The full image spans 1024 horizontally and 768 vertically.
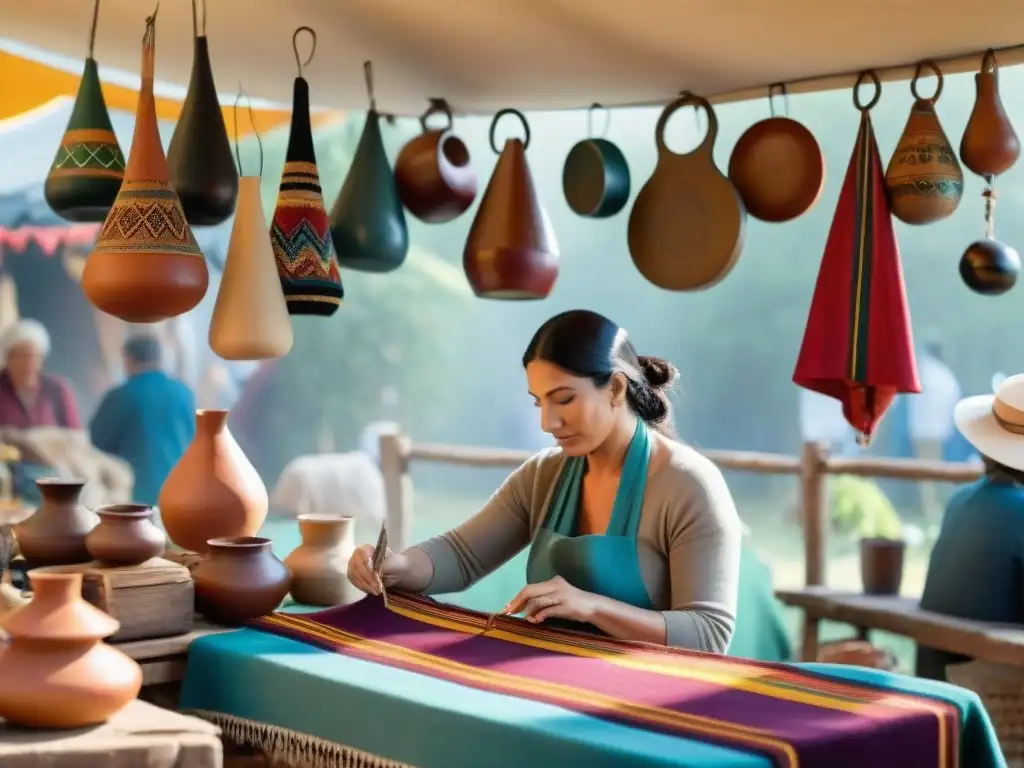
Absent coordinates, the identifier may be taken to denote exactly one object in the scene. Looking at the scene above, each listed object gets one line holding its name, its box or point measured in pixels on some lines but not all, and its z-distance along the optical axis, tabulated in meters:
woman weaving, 2.20
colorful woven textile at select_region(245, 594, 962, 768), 1.57
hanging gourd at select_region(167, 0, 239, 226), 2.47
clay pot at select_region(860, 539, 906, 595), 4.45
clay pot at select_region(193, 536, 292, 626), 2.30
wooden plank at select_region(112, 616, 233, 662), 2.14
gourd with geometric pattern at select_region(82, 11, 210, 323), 2.22
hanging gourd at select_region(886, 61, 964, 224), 2.73
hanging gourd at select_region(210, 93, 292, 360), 2.36
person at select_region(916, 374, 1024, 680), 3.73
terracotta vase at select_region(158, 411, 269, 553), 2.54
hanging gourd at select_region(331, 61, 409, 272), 2.94
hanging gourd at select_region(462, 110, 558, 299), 2.93
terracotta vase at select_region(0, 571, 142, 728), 1.61
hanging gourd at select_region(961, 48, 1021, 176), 2.71
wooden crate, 2.17
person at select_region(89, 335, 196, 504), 5.58
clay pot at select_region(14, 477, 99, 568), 2.45
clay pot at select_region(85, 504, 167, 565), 2.27
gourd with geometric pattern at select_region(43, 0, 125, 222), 2.50
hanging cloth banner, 2.77
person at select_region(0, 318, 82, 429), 6.63
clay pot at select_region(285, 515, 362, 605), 2.55
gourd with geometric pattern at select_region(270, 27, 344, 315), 2.50
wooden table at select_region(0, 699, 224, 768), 1.54
